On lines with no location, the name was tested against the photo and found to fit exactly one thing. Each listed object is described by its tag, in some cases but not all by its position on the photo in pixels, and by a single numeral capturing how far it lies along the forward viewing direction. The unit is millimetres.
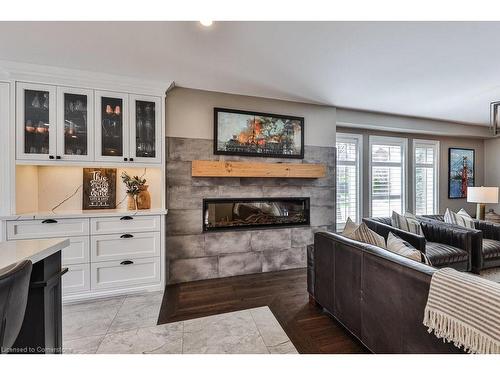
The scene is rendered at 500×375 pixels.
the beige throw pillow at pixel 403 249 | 1614
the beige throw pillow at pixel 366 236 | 1927
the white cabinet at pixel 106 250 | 2379
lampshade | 3980
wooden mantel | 2975
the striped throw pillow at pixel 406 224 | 3031
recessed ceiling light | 1719
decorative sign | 2824
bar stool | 760
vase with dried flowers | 2787
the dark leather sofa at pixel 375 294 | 1263
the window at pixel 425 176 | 4871
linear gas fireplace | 3193
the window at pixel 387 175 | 4613
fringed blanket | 962
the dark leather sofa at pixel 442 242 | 2709
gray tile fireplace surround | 2996
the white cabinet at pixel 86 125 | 2408
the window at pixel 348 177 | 4418
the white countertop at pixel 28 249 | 1026
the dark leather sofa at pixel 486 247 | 2898
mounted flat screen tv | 3178
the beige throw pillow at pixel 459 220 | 3371
